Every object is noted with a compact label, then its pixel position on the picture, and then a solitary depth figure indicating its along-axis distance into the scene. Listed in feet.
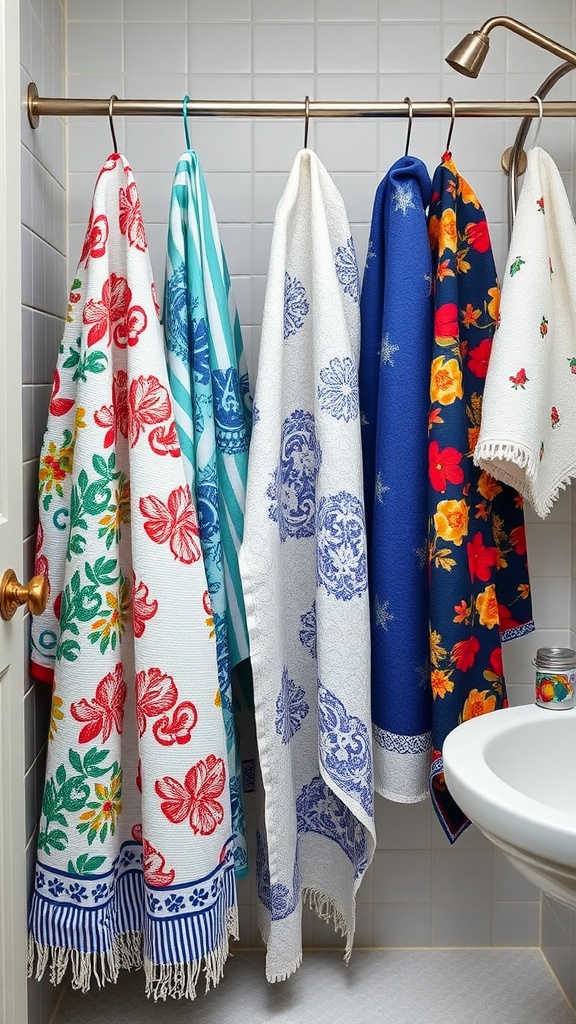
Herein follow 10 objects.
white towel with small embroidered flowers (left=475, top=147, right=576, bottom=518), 3.90
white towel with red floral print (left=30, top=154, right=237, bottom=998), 3.82
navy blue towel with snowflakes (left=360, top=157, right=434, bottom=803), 4.16
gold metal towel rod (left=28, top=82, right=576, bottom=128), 4.03
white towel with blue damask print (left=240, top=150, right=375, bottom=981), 4.08
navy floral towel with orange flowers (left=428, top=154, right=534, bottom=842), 4.05
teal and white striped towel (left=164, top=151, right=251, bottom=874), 4.11
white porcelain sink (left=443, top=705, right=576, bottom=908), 2.81
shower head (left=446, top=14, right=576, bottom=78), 3.70
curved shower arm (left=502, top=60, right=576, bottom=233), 4.37
